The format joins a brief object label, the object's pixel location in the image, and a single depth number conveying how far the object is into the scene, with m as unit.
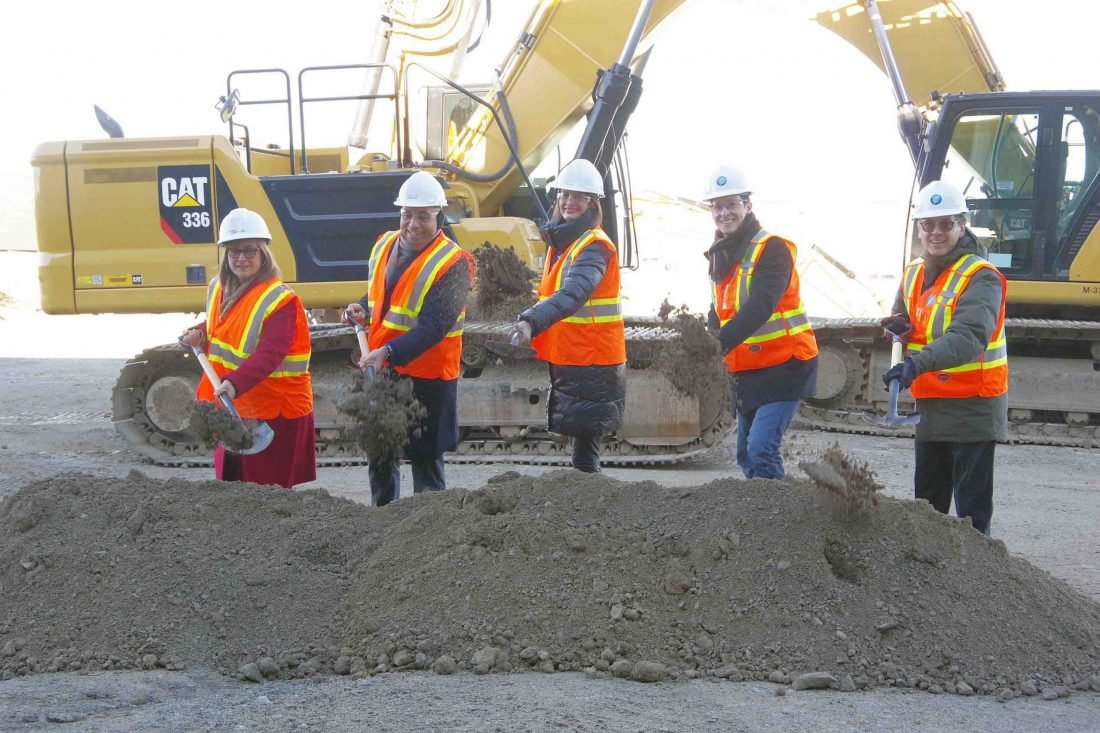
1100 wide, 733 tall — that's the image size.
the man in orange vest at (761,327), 5.18
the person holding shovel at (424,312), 5.30
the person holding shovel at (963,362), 4.77
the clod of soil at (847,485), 4.30
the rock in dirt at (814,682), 3.73
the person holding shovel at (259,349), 5.08
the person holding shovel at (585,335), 5.65
